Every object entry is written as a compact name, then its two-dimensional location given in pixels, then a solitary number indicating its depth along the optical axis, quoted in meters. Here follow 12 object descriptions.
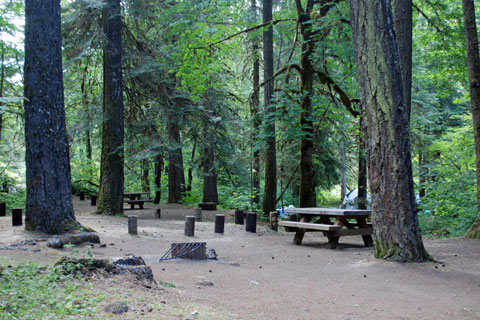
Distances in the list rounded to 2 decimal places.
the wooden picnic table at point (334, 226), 9.87
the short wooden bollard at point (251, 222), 12.45
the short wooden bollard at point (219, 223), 11.78
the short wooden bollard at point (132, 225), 10.31
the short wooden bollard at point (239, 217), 14.27
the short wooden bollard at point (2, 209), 13.31
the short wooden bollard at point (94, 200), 19.59
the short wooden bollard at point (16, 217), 9.95
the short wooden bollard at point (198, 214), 14.82
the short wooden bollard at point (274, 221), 13.37
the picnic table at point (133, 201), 16.62
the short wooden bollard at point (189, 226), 10.93
